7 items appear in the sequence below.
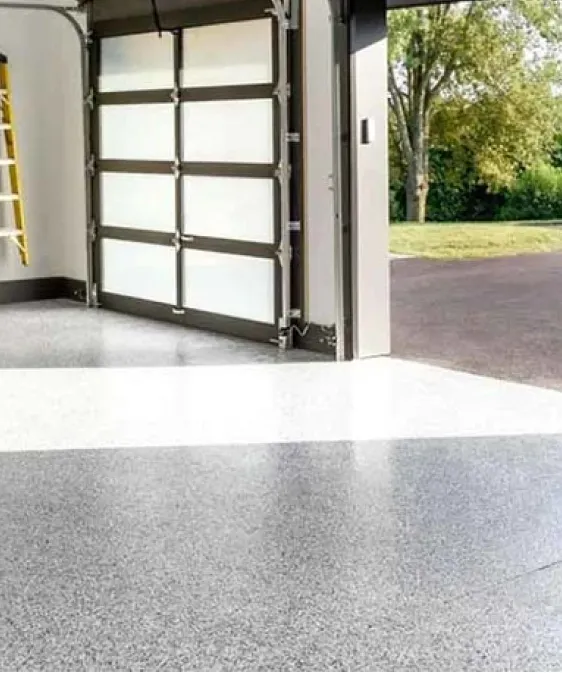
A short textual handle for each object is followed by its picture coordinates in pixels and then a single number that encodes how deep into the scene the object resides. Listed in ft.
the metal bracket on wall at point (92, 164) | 30.86
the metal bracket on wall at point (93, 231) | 31.12
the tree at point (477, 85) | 49.11
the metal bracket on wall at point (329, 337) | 24.34
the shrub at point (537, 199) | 52.08
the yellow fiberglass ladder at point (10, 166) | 30.99
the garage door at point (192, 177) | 25.80
